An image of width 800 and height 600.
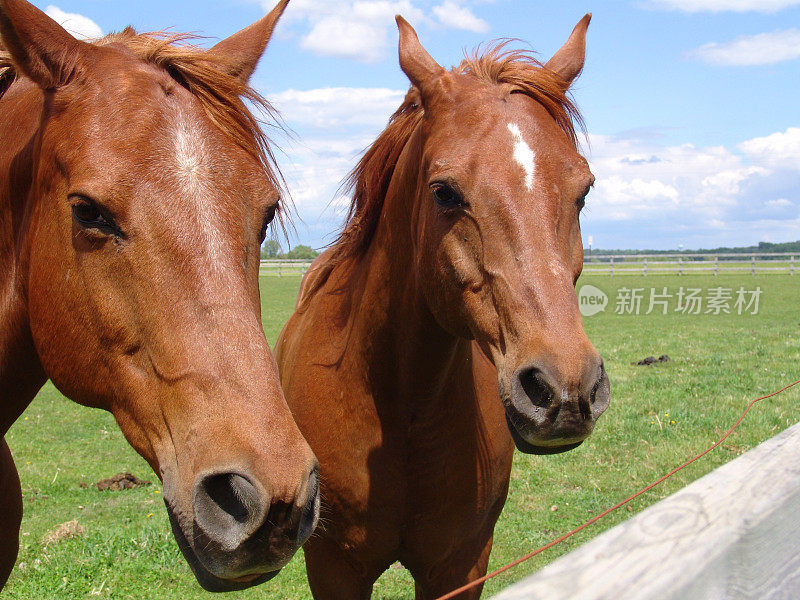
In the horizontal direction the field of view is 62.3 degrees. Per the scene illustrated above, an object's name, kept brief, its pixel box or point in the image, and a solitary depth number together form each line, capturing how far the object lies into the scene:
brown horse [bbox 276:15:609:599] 2.23
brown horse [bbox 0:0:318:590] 1.47
